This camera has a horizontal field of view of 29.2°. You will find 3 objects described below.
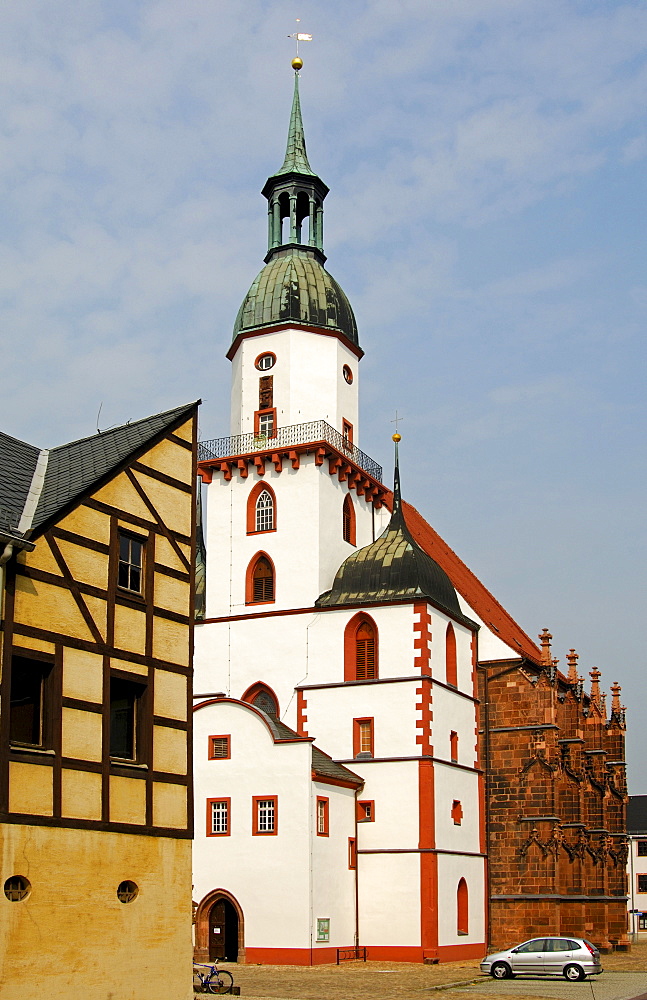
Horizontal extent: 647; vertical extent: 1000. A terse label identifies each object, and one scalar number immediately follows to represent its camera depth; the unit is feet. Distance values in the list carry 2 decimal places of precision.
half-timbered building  60.44
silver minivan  109.09
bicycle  83.66
